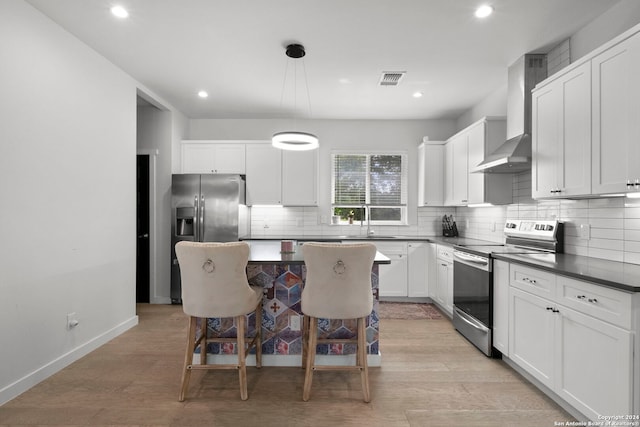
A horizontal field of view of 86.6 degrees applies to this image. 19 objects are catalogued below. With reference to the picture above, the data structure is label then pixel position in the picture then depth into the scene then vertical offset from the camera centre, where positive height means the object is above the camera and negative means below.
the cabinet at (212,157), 5.11 +0.82
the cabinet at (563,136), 2.36 +0.59
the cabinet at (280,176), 5.14 +0.54
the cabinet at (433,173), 5.03 +0.58
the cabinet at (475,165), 3.81 +0.57
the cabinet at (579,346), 1.72 -0.80
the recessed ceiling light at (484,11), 2.50 +1.51
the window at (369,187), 5.50 +0.40
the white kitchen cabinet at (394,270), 4.88 -0.83
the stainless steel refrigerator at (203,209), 4.66 +0.03
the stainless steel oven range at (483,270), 3.00 -0.55
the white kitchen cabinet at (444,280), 4.11 -0.85
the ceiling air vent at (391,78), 3.67 +1.49
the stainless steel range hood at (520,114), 3.11 +0.96
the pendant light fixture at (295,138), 3.06 +0.67
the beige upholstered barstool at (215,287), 2.22 -0.51
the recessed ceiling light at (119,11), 2.55 +1.52
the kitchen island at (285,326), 2.79 -0.94
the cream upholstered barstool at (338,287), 2.23 -0.51
